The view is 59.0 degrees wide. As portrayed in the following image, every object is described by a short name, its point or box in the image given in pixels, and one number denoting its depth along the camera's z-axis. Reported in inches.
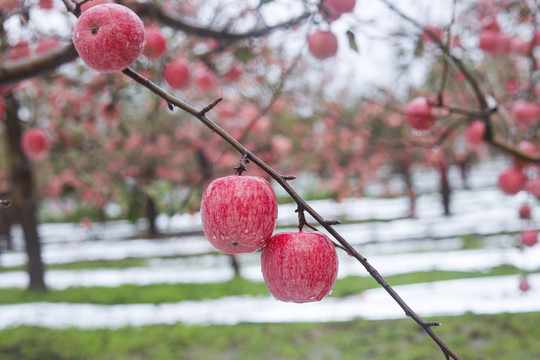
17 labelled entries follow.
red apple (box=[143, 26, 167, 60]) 87.7
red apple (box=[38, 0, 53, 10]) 101.0
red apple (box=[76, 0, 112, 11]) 62.6
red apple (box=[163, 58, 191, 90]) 106.1
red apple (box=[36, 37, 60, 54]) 111.7
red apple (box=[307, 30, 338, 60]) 86.5
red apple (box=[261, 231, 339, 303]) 40.7
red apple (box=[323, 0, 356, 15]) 76.5
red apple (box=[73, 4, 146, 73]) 38.8
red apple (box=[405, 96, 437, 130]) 106.8
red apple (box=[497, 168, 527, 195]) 123.5
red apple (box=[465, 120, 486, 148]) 130.2
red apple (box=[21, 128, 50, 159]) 148.7
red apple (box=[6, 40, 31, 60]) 113.1
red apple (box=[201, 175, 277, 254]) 38.3
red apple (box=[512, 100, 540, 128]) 127.6
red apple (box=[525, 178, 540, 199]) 127.0
